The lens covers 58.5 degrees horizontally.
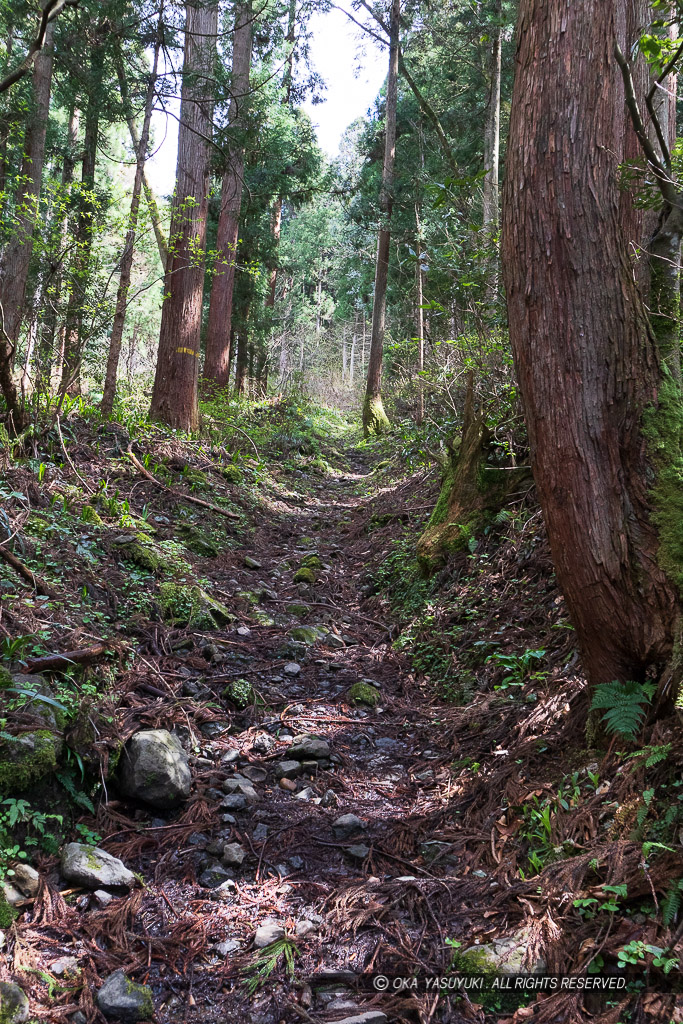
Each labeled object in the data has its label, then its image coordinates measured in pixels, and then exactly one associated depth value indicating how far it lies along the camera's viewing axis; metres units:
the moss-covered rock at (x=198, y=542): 6.03
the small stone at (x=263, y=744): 3.51
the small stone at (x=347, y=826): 2.86
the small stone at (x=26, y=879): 2.26
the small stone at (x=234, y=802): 2.97
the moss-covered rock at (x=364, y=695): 4.12
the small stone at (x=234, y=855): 2.63
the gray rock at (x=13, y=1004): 1.76
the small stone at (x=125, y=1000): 1.88
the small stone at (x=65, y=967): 1.98
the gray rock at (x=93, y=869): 2.37
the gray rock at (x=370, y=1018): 1.84
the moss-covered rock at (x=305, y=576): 6.23
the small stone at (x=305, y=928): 2.25
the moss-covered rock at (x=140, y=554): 4.83
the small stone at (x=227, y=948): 2.18
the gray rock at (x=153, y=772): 2.86
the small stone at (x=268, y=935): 2.21
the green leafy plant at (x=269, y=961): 2.04
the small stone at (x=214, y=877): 2.52
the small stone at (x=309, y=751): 3.45
